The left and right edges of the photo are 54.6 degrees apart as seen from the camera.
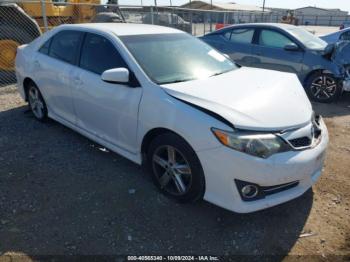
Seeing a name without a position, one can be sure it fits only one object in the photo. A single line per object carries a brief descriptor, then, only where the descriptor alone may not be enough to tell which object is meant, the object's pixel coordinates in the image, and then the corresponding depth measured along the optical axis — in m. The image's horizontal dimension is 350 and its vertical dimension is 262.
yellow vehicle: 8.35
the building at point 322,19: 52.12
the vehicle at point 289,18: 24.83
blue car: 6.77
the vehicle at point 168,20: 12.75
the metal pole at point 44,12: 8.89
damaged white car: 2.74
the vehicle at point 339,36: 9.58
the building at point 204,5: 52.73
